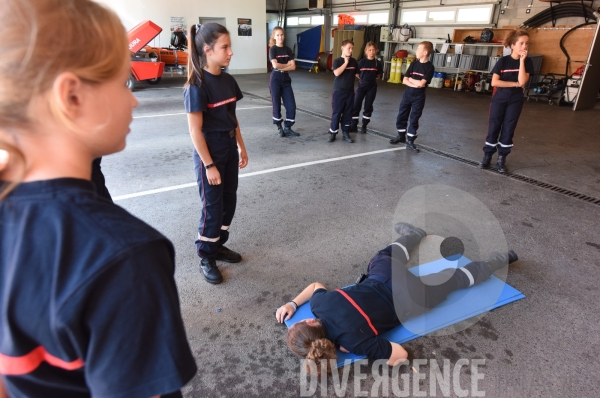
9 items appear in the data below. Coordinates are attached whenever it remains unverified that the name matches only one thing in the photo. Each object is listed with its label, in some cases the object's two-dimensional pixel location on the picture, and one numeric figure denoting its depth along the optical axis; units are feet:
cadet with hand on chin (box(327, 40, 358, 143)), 19.60
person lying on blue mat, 6.26
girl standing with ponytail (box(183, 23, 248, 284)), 7.23
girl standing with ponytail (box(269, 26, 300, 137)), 20.42
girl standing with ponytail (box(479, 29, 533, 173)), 14.15
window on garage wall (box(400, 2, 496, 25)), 40.19
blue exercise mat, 7.11
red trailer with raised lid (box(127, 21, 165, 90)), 32.30
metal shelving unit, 38.19
